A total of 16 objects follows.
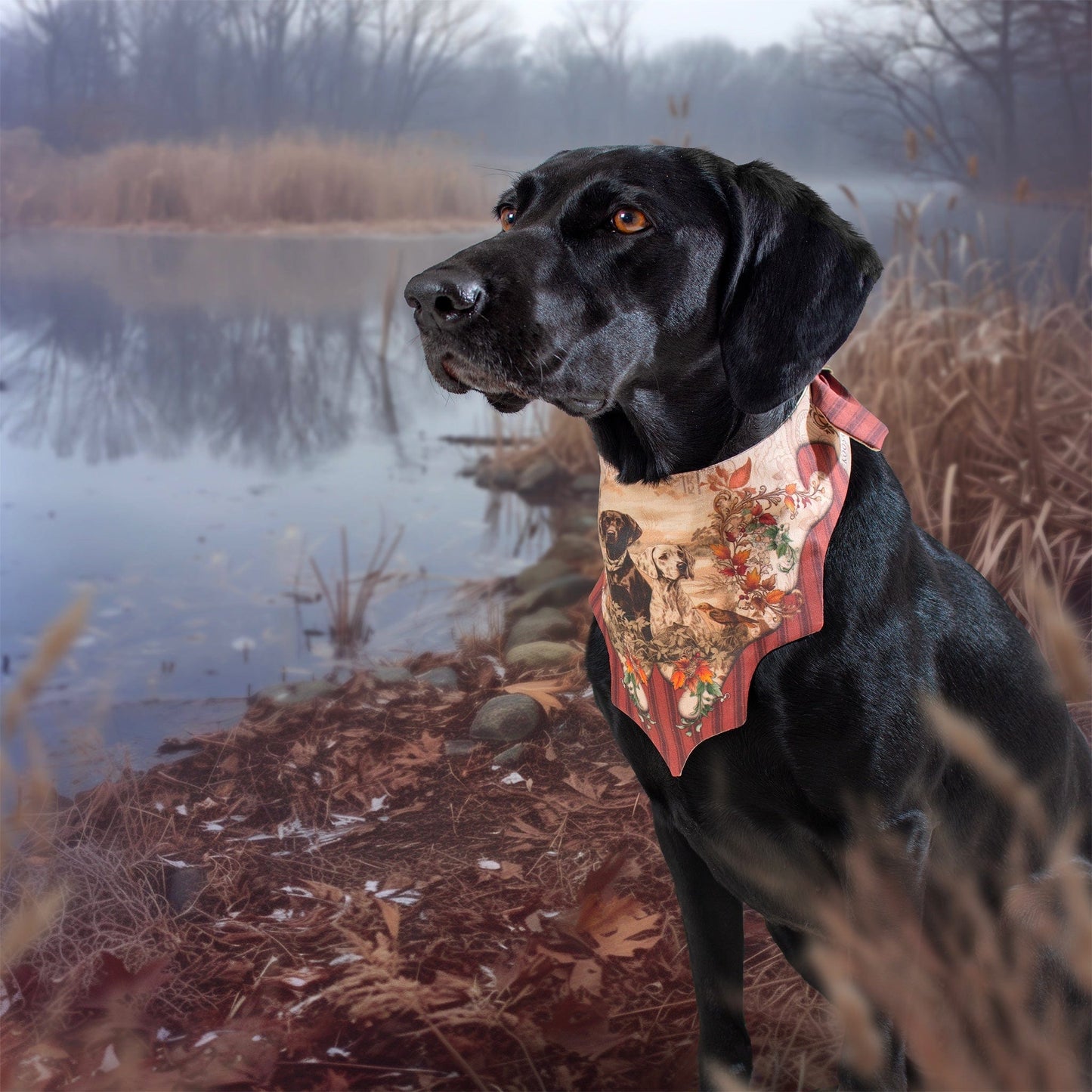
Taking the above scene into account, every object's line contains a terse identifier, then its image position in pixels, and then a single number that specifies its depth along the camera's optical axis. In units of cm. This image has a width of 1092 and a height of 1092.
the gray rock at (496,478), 360
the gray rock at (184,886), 230
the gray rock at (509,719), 270
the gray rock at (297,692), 287
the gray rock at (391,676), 295
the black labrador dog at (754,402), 135
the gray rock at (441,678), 290
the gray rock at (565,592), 321
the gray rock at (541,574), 332
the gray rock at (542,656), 292
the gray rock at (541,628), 304
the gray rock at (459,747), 268
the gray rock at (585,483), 365
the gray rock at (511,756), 265
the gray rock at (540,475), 363
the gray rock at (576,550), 341
